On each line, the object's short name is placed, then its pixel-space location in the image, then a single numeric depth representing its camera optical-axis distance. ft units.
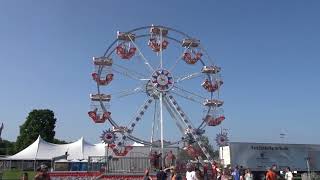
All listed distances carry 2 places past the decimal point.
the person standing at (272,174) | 35.90
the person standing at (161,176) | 38.76
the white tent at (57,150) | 123.74
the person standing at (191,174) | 36.33
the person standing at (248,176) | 54.17
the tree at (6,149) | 230.93
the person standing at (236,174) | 52.04
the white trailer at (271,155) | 79.95
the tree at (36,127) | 205.47
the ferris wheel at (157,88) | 80.15
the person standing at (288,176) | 56.54
